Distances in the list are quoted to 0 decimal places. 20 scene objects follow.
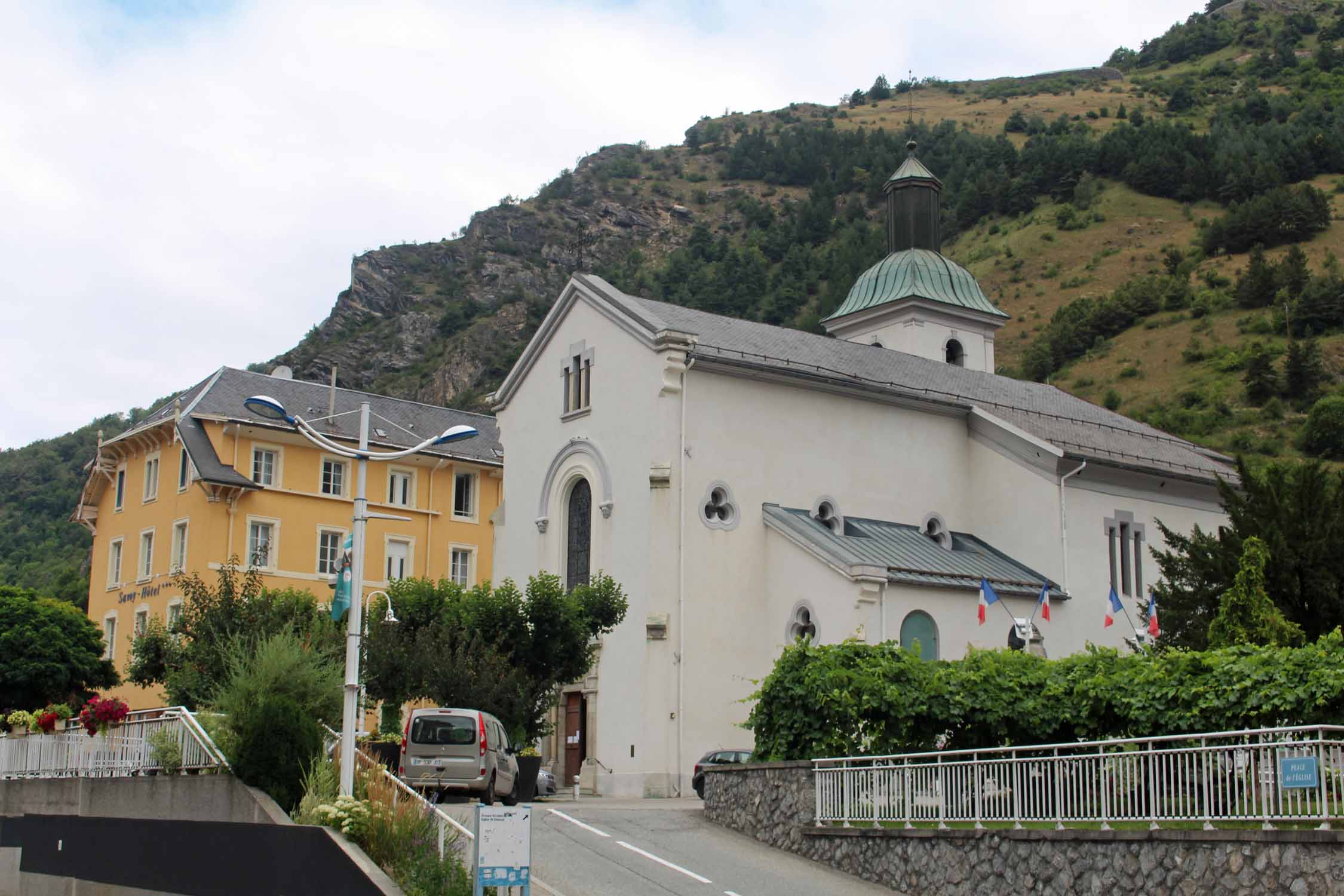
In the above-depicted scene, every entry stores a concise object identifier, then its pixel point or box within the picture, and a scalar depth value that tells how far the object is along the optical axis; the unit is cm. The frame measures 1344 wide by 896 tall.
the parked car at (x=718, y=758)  2912
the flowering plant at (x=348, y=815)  1644
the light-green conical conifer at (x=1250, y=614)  2238
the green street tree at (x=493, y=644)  2922
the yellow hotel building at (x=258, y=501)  4781
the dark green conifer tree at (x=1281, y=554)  2594
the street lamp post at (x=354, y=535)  1738
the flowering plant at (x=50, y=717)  2494
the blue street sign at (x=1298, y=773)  1336
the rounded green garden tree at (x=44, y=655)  4331
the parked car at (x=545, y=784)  3278
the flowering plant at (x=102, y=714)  2253
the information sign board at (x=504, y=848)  1408
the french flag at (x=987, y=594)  3350
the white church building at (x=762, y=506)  3297
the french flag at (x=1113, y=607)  3650
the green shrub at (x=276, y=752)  1838
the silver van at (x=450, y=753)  2323
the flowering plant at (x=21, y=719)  2723
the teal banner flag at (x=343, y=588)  1878
